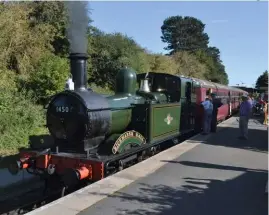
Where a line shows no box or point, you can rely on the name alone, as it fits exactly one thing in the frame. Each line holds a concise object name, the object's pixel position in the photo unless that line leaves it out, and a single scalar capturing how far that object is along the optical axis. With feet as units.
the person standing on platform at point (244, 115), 39.04
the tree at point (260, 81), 277.03
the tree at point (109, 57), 79.30
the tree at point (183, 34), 252.62
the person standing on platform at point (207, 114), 42.27
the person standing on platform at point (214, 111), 45.19
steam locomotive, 23.47
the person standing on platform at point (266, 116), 60.14
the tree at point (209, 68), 214.90
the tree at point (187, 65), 163.53
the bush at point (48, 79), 52.19
